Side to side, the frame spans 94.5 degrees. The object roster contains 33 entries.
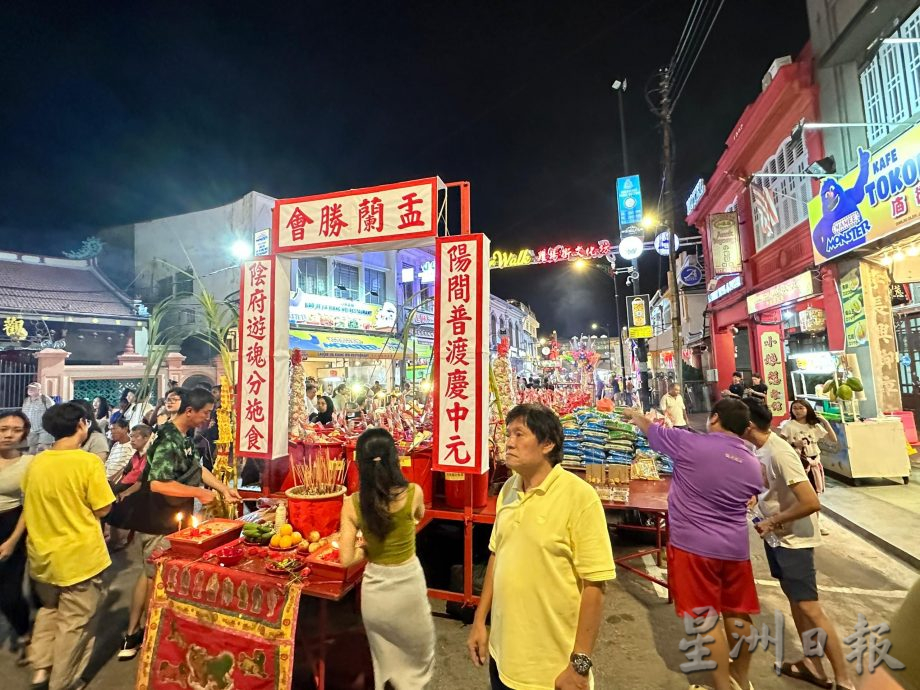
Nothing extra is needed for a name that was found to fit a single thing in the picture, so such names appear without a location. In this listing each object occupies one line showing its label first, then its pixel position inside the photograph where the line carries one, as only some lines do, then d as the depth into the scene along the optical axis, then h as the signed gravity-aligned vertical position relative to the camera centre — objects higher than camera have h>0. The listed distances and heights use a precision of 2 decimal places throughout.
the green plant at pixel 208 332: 4.31 +0.70
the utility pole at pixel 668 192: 12.51 +5.82
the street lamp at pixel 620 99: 19.64 +13.78
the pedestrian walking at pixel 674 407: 9.67 -0.54
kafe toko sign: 6.46 +3.11
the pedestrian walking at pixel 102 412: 9.12 -0.30
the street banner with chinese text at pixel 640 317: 16.92 +2.71
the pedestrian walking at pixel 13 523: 3.32 -0.96
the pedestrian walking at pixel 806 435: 5.89 -0.76
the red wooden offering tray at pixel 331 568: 2.80 -1.17
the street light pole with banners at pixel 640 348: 19.67 +2.17
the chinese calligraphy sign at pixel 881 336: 8.02 +0.81
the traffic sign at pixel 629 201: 14.41 +6.27
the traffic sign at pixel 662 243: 16.00 +5.33
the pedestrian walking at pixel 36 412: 9.04 -0.26
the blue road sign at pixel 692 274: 18.58 +4.75
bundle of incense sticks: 3.55 -0.71
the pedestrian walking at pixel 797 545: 2.93 -1.16
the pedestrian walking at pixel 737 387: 10.91 -0.13
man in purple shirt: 2.77 -0.99
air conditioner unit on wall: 10.94 +8.17
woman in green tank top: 2.57 -1.12
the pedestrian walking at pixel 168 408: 5.99 -0.16
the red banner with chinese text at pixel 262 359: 4.62 +0.39
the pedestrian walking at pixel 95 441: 5.14 -0.52
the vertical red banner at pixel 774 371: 11.63 +0.29
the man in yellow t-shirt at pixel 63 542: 2.96 -1.00
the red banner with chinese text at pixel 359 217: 4.09 +1.77
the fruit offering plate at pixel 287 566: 2.86 -1.17
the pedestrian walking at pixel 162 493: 3.57 -0.83
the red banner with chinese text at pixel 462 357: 3.87 +0.30
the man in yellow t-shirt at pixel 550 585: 1.83 -0.89
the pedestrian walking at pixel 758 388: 8.65 -0.15
